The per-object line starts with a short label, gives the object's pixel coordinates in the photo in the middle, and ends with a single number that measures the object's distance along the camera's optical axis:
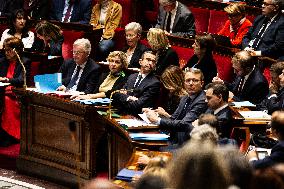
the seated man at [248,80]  12.44
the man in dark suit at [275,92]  11.38
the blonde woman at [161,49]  13.91
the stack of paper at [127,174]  8.47
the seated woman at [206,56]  13.38
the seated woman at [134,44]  14.59
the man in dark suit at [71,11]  17.37
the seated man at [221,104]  9.92
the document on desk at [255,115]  10.87
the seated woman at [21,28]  15.76
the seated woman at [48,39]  15.47
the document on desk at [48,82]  12.73
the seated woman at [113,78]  12.64
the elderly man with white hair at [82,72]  13.28
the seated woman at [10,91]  13.50
